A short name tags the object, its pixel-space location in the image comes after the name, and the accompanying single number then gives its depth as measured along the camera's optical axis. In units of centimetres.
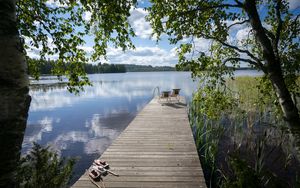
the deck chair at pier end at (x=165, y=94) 1709
